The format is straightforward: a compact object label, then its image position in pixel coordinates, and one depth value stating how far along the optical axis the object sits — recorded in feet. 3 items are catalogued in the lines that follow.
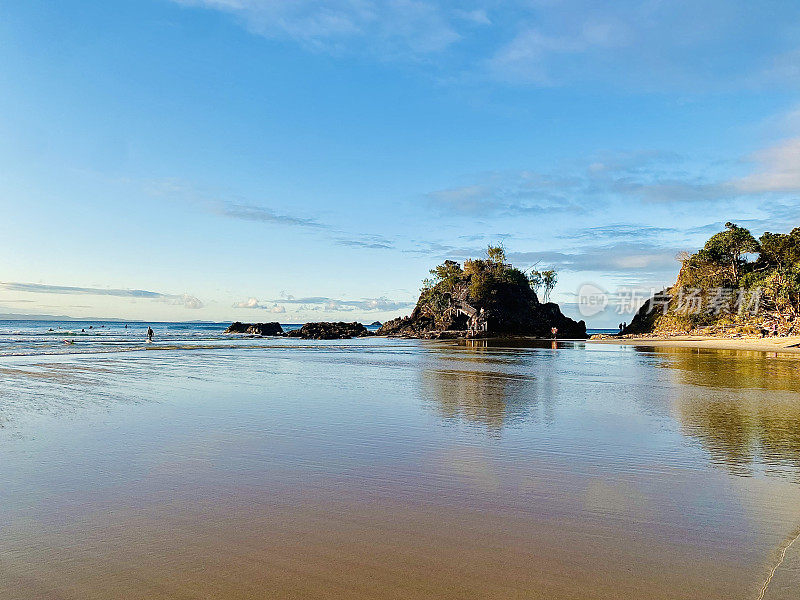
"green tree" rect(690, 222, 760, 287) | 221.46
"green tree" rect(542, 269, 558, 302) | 338.95
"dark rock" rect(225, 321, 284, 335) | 314.14
